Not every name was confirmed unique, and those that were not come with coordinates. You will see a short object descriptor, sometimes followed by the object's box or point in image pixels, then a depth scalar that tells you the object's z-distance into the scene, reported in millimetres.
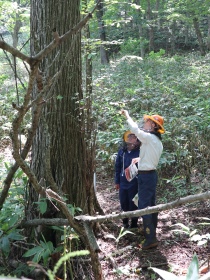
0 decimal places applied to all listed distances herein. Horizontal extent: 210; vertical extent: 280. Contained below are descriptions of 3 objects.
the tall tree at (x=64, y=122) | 3660
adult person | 4258
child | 4930
